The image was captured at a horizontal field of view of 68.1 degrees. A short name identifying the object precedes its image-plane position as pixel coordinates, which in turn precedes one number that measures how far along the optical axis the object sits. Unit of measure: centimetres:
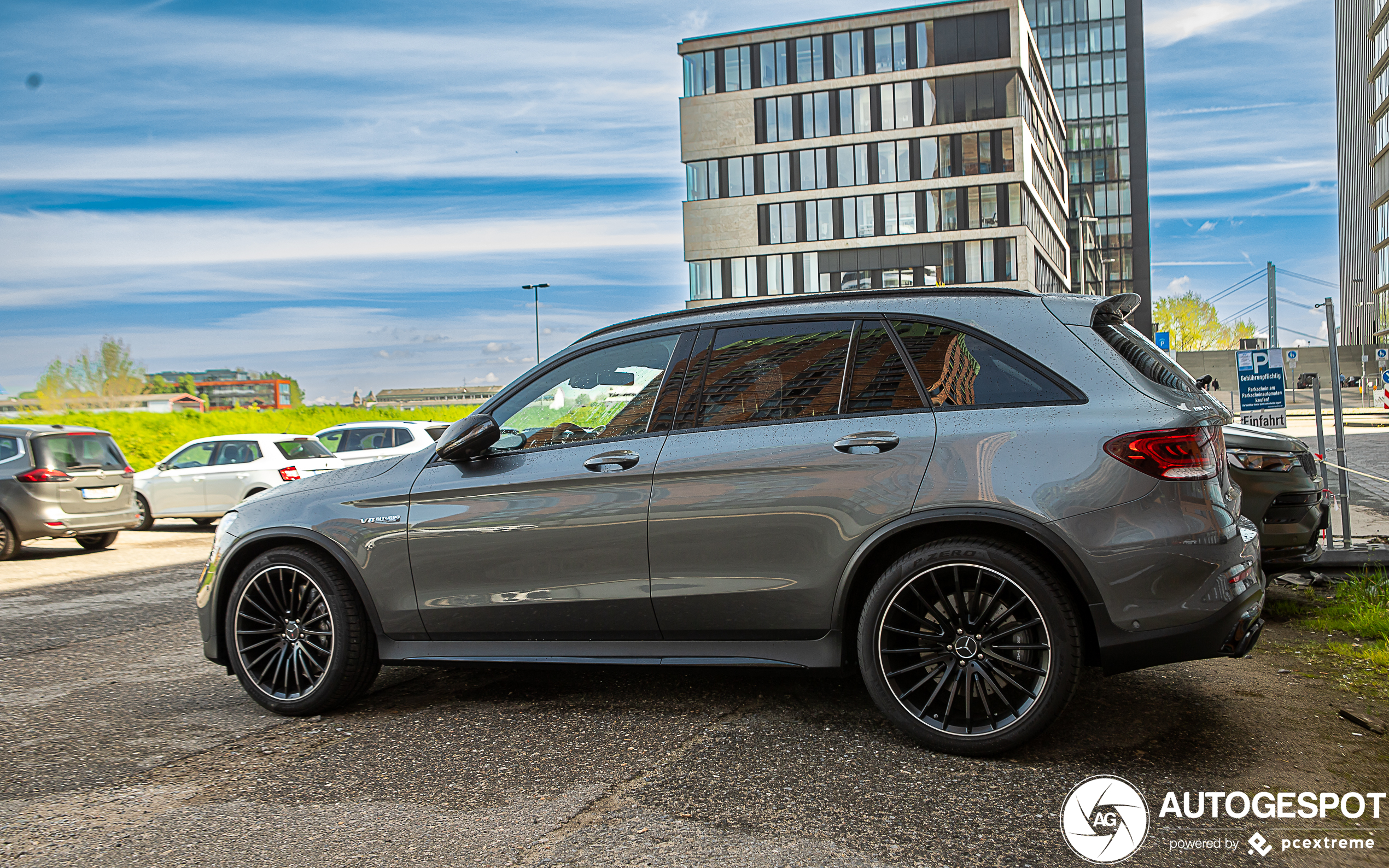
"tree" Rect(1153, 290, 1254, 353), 10181
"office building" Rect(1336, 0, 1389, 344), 7344
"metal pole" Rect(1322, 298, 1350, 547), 752
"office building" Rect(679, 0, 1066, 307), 5941
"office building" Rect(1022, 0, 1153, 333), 10588
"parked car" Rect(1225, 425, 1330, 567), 582
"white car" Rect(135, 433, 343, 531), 1521
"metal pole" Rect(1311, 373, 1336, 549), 742
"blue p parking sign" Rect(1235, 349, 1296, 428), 828
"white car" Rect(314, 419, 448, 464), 1602
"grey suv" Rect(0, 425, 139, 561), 1209
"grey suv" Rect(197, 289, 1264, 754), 352
